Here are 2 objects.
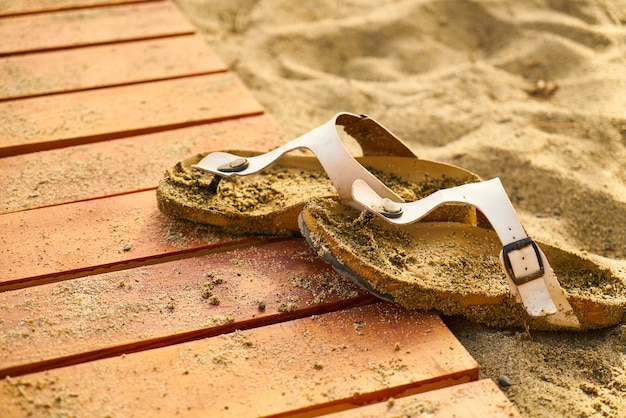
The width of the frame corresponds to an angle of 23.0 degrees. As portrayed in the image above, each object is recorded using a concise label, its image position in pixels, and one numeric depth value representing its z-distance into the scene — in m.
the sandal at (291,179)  1.21
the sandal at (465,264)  1.14
